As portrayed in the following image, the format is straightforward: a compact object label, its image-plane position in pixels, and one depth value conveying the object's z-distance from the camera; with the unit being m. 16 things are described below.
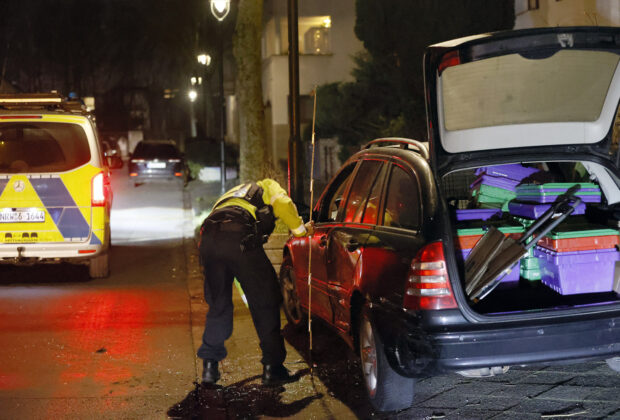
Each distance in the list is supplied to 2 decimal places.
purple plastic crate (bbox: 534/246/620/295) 5.72
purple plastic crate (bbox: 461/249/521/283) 5.99
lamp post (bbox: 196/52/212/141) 24.42
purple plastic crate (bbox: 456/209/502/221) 6.23
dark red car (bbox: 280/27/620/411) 5.08
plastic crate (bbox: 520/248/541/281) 6.09
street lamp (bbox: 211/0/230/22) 15.46
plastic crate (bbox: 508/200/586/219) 5.97
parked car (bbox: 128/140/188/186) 26.73
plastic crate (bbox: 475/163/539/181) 6.69
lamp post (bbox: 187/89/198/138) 38.60
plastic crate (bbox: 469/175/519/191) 6.61
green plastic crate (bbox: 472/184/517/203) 6.65
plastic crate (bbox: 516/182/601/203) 6.01
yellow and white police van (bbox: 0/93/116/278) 9.88
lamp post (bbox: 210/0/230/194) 21.17
